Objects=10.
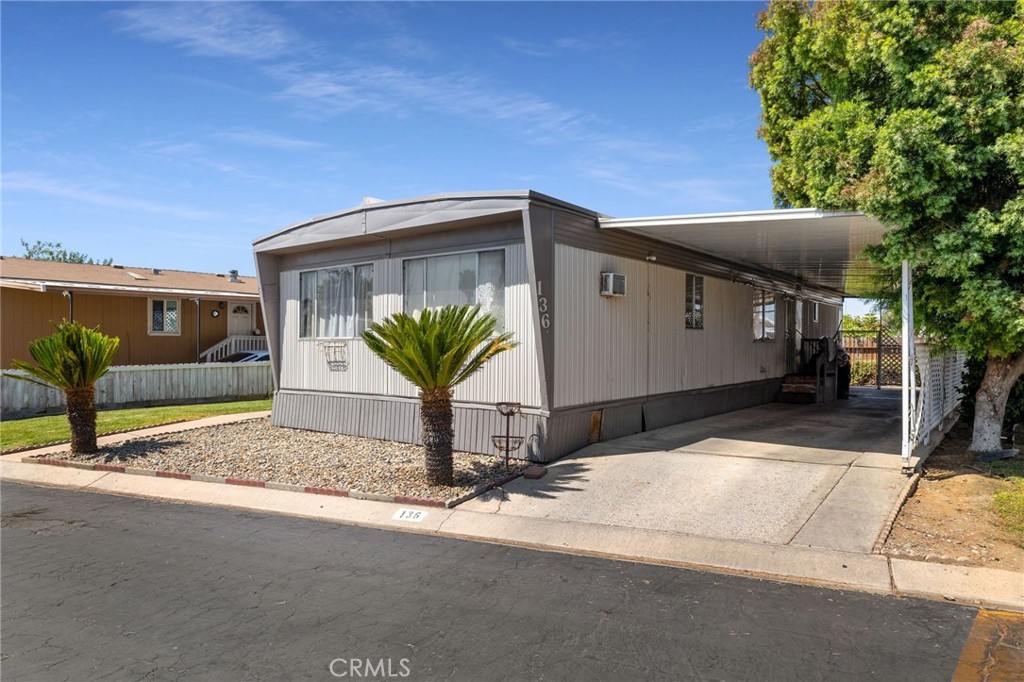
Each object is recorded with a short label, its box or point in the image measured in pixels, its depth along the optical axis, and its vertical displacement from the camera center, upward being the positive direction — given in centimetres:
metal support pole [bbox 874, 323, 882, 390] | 2091 -90
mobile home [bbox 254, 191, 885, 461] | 912 +69
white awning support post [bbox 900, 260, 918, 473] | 784 -25
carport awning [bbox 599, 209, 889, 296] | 860 +158
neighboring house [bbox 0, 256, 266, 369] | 1903 +118
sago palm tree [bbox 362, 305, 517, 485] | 778 -20
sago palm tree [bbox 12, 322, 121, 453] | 1057 -35
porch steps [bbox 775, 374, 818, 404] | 1612 -124
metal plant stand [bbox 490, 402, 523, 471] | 865 -129
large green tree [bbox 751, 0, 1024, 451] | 712 +200
